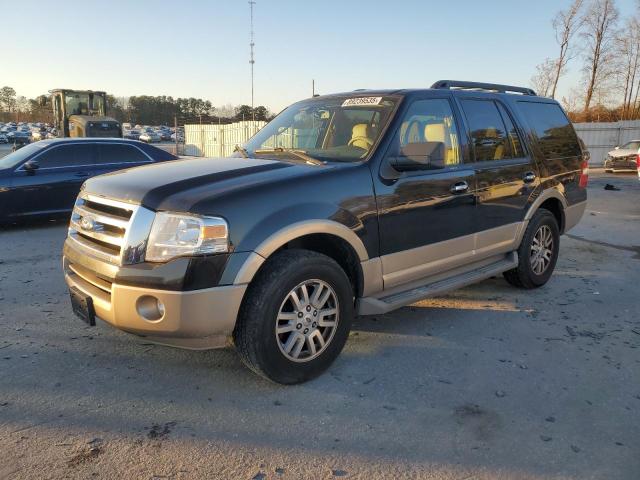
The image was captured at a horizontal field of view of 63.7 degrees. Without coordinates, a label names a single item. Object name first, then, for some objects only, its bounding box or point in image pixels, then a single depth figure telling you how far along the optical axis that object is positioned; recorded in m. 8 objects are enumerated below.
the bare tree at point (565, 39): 34.53
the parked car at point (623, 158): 20.38
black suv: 2.93
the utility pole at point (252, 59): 31.36
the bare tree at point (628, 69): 36.88
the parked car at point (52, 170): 8.16
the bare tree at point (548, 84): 36.38
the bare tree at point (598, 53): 35.66
